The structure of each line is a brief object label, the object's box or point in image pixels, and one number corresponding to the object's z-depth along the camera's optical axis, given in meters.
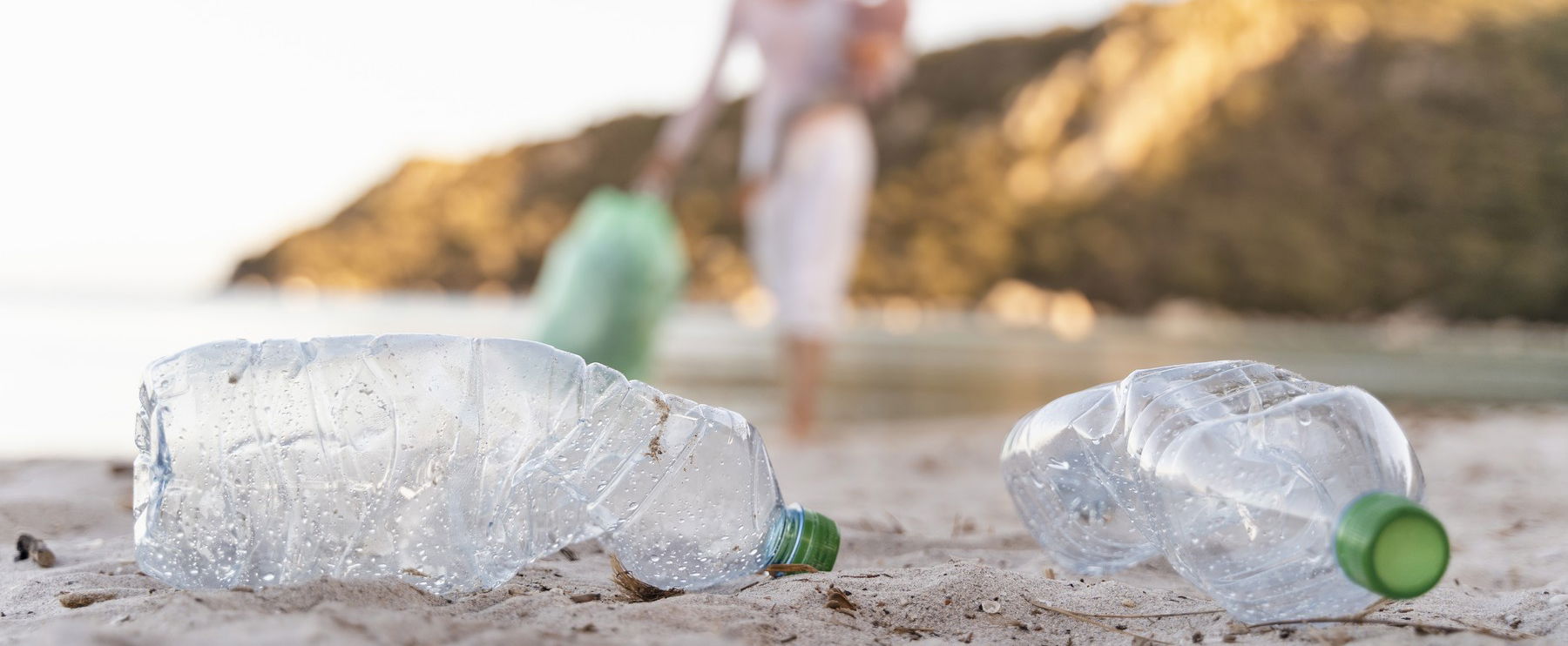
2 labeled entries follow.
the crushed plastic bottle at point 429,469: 0.63
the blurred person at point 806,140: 3.39
